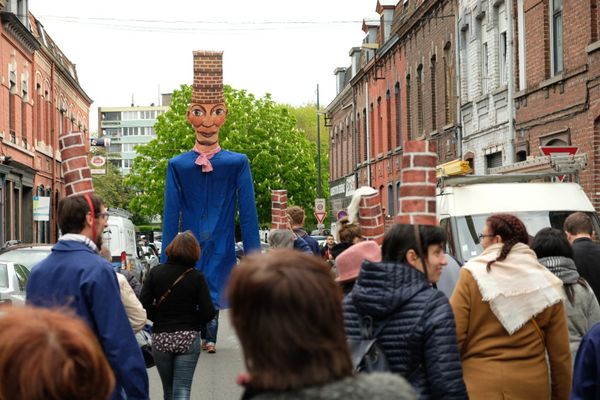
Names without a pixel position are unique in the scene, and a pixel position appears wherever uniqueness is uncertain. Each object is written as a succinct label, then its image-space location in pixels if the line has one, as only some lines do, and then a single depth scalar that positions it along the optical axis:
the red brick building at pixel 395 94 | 33.06
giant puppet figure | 12.30
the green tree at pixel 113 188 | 69.19
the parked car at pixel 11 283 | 13.95
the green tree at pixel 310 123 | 97.15
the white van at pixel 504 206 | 12.85
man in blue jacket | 5.04
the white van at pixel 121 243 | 26.04
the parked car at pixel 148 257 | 32.28
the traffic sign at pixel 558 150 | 16.44
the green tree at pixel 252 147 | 62.78
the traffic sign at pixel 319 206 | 46.31
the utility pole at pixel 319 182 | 58.53
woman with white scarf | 5.35
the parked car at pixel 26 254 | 17.81
